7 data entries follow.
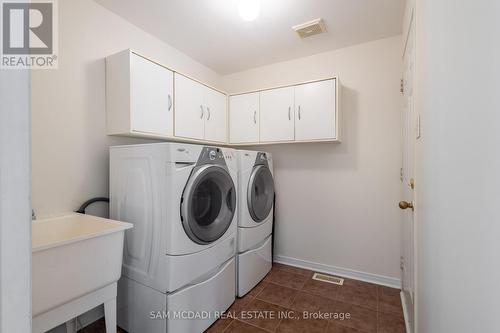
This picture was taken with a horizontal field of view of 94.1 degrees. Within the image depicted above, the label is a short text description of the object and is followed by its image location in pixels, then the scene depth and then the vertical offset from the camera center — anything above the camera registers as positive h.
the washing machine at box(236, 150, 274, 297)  2.09 -0.51
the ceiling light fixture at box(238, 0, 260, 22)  1.59 +1.09
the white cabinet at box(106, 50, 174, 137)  1.72 +0.56
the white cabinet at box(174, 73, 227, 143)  2.12 +0.56
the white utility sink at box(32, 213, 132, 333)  1.06 -0.52
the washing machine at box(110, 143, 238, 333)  1.44 -0.45
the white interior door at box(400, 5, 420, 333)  1.48 +0.03
